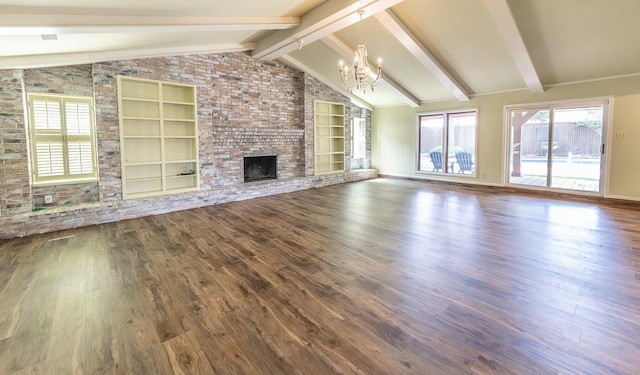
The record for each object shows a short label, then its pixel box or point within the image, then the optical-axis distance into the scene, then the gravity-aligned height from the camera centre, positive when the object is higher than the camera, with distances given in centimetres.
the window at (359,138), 1041 +105
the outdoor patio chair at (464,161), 833 +17
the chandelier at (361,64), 440 +152
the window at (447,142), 830 +74
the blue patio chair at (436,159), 899 +25
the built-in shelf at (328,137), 888 +94
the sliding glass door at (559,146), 632 +46
